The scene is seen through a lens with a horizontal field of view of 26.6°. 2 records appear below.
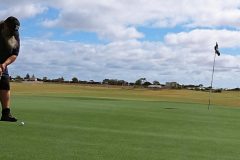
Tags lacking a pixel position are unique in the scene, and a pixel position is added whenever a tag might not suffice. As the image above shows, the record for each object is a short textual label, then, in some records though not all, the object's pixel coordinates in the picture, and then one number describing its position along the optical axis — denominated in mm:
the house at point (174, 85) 131750
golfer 9969
